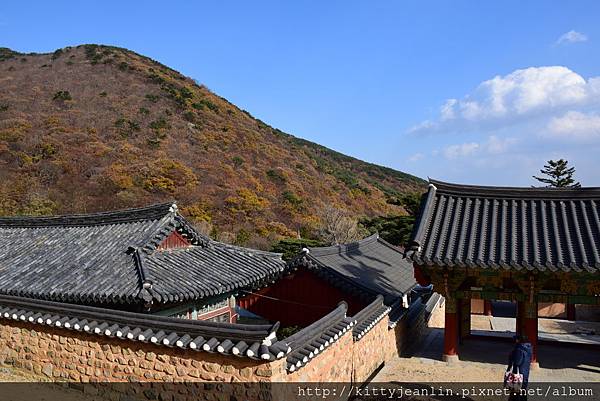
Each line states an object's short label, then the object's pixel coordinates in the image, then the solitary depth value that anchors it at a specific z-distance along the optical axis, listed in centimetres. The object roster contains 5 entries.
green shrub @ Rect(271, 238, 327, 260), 2988
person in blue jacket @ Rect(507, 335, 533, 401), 745
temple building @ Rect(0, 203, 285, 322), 1066
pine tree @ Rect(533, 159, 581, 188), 4100
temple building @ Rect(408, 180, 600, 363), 941
